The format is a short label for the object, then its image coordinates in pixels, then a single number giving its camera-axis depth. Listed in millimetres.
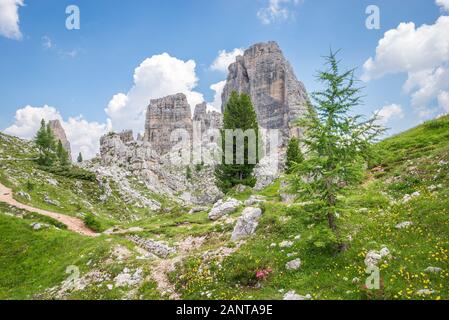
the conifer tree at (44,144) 77000
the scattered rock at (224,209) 32650
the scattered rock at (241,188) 44447
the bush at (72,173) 68750
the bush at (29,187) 49656
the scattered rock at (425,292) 11117
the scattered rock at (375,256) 13859
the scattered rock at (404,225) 16061
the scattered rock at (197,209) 38812
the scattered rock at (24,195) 44575
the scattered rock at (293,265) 15902
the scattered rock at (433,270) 12047
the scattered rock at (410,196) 19641
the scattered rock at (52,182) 58747
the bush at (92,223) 38219
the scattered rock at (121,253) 23439
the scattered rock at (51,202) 47350
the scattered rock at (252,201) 33344
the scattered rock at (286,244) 18447
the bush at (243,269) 16344
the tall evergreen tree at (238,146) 46438
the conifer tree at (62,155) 94100
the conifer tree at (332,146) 14961
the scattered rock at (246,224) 22641
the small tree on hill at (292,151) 53322
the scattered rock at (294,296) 13118
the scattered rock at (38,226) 32394
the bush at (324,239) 14533
